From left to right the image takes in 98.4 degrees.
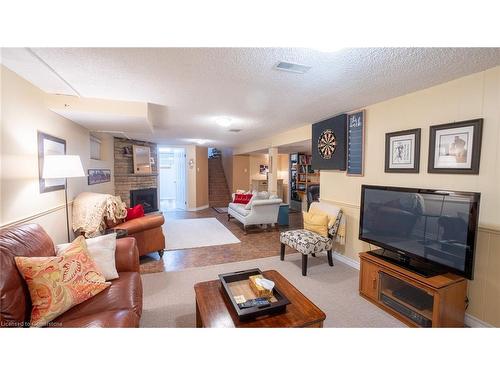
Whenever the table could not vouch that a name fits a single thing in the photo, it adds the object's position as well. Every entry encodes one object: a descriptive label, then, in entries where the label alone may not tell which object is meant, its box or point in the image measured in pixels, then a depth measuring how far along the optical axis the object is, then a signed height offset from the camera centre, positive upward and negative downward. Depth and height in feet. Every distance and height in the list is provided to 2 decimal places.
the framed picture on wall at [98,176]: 12.52 -0.23
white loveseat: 14.96 -2.70
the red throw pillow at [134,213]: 10.68 -2.02
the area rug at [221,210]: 22.37 -3.97
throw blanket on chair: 9.00 -1.73
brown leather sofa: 3.76 -2.57
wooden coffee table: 4.22 -2.91
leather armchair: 9.68 -2.76
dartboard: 10.91 +1.60
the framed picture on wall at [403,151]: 7.38 +0.85
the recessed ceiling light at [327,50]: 4.66 +2.74
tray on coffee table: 4.34 -2.79
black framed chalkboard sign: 9.46 +1.46
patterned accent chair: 8.95 -2.85
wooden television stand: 5.43 -3.44
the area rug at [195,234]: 12.90 -4.14
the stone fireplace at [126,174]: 17.42 -0.11
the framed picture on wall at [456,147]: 5.89 +0.83
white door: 23.72 -0.32
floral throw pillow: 4.10 -2.29
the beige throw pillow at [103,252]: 5.57 -2.13
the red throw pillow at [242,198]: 18.14 -2.08
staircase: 27.08 -1.65
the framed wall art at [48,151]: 7.09 +0.74
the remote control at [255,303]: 4.50 -2.75
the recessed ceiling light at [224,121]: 11.42 +2.89
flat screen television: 5.32 -1.50
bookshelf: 23.41 -0.33
